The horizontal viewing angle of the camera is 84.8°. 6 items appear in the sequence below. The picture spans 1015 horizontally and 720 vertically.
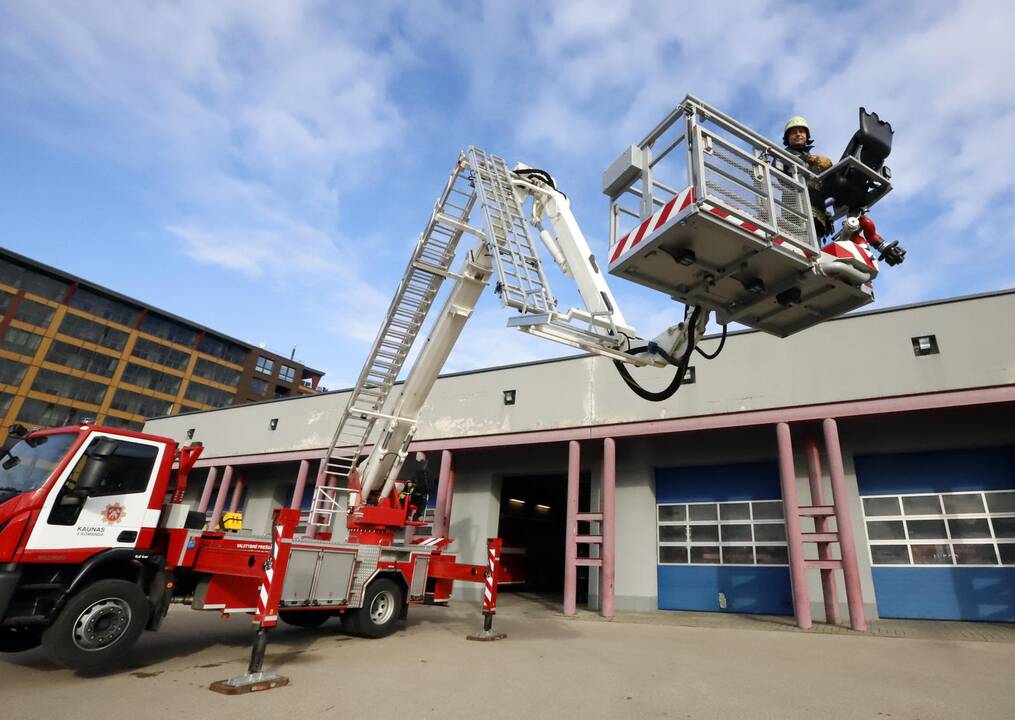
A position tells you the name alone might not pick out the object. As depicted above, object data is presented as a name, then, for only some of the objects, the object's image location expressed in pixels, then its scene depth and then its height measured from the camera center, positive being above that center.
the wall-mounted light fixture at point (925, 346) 12.36 +5.36
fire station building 12.22 +3.03
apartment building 49.69 +16.29
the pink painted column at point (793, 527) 11.80 +1.30
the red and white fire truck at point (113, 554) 5.96 -0.26
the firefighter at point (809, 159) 5.07 +3.80
